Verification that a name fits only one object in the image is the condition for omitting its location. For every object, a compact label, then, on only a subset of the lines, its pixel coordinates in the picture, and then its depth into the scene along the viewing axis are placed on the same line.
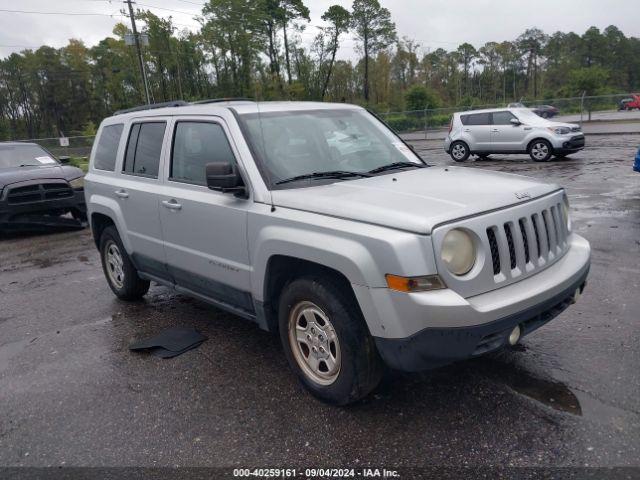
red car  37.81
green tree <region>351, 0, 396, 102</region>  65.38
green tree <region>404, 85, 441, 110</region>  49.72
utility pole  33.53
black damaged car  9.73
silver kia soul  15.84
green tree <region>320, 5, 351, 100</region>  64.62
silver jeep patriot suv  2.79
